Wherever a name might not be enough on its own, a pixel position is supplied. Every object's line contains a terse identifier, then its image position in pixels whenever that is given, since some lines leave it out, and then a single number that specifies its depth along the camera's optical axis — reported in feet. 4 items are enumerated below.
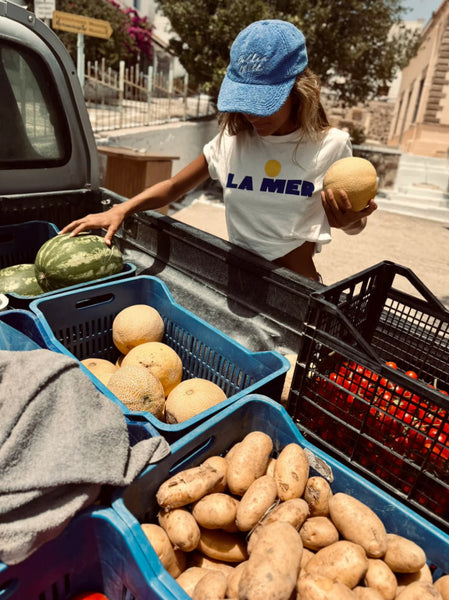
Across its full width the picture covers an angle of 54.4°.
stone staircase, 41.04
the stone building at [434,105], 63.93
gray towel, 3.54
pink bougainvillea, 81.92
